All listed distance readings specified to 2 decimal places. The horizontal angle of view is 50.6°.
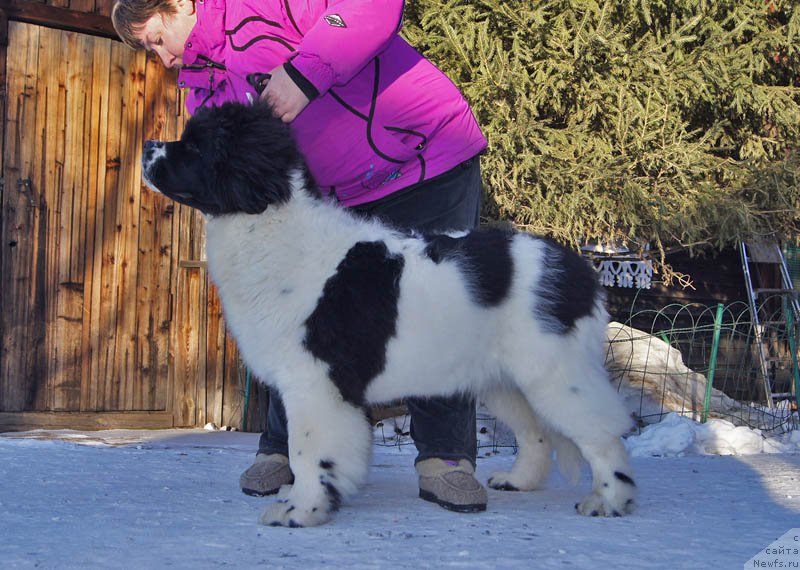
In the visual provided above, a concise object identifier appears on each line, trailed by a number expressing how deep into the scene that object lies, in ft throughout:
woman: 10.82
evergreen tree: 22.27
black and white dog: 9.49
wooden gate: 21.18
